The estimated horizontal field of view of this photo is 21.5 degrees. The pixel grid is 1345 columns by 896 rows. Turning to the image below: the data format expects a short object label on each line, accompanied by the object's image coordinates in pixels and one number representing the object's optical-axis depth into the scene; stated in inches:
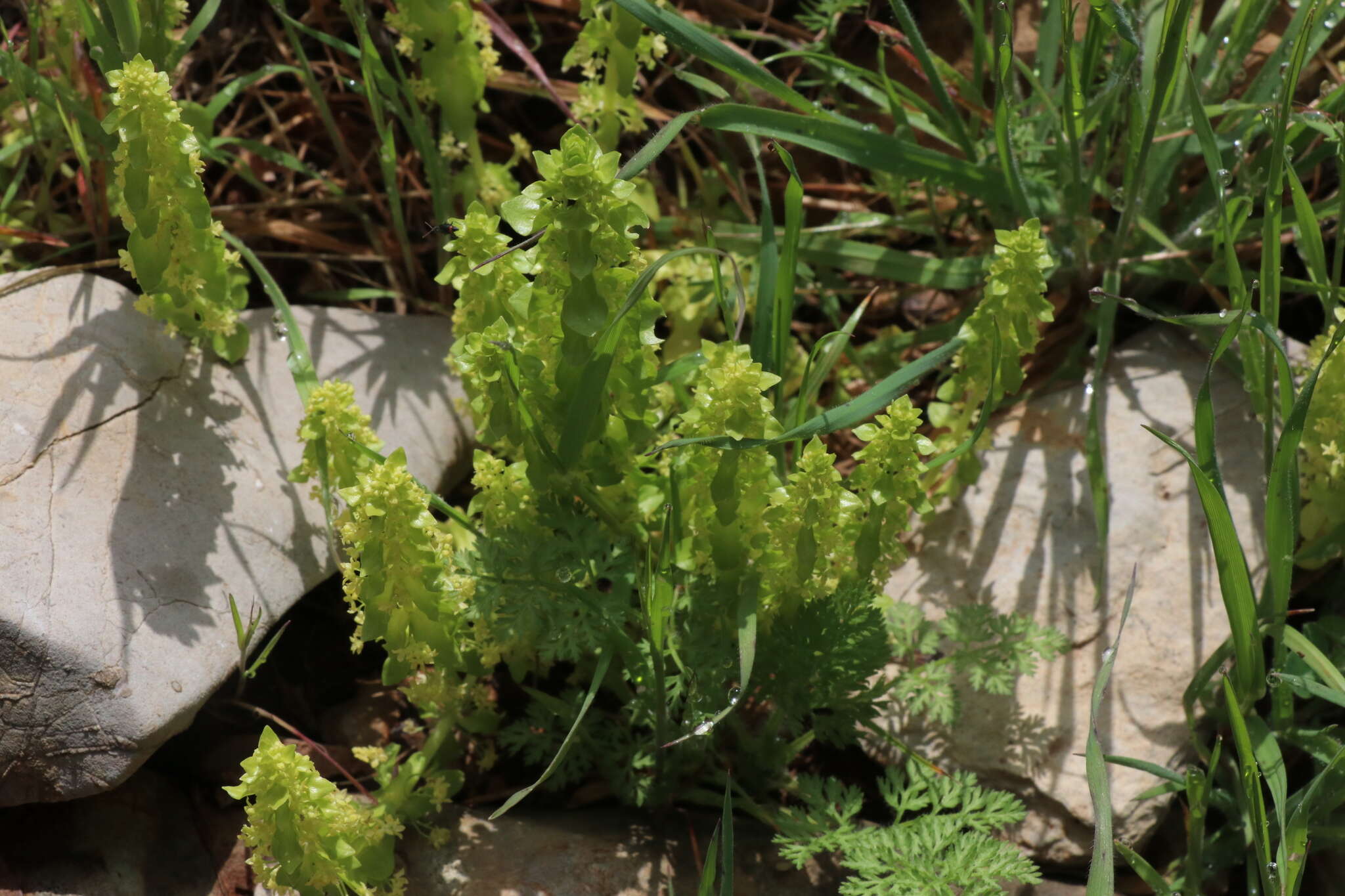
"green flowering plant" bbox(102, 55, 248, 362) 27.6
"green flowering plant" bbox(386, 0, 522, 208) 30.2
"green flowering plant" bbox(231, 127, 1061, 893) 26.9
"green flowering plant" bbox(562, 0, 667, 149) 30.0
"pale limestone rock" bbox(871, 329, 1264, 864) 29.6
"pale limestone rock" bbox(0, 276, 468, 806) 27.8
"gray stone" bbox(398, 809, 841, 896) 28.4
